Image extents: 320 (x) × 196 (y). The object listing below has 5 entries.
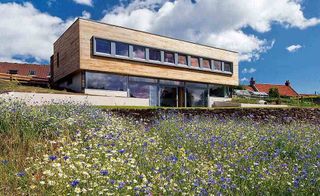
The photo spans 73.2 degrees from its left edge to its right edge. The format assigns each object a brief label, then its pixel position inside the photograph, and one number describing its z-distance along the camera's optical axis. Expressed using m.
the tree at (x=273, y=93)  30.53
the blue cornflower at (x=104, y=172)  2.38
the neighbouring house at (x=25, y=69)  31.95
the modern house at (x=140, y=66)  14.97
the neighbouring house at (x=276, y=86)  38.53
